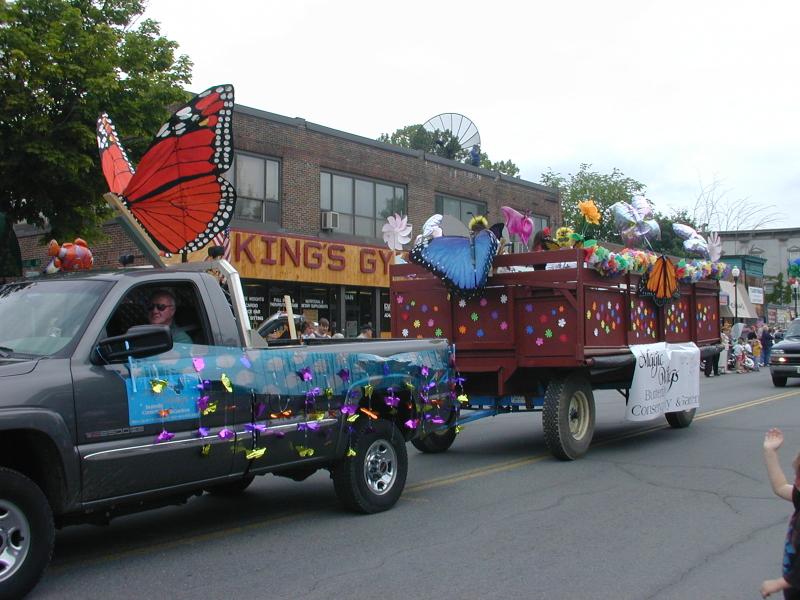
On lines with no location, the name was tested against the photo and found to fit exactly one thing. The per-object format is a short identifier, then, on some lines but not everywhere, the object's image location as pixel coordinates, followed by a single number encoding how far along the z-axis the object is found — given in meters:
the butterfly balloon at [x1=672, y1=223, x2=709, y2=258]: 13.10
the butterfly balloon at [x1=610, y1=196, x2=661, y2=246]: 11.28
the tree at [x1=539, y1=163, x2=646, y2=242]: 67.38
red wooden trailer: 9.46
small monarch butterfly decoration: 11.15
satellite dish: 33.94
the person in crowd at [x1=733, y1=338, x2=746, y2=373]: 29.09
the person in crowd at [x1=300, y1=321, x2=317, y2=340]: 17.75
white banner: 10.69
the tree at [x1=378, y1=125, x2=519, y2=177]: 69.41
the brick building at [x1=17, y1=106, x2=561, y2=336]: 23.00
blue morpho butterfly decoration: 9.53
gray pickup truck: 4.64
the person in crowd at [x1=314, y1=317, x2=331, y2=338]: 18.56
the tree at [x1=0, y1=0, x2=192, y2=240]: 12.68
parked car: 20.92
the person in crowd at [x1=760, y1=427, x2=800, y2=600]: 3.57
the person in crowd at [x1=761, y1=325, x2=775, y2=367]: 31.64
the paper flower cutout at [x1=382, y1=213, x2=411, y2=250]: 10.34
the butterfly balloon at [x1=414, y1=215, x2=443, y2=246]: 9.89
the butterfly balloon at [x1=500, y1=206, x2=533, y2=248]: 10.63
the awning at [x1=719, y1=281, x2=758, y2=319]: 39.31
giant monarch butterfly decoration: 7.53
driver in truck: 5.85
